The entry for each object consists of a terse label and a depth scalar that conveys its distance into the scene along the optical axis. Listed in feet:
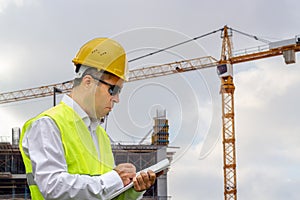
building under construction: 142.00
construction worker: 9.00
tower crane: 162.72
